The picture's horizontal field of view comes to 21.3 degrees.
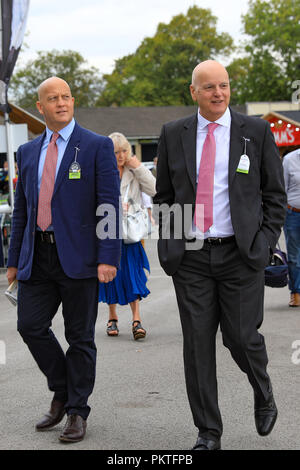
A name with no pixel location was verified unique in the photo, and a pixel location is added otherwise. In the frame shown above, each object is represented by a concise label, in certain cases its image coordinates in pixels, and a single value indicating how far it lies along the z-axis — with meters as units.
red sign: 28.67
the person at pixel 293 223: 8.98
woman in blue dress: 7.67
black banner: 12.60
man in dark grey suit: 4.17
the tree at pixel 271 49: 62.56
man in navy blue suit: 4.61
